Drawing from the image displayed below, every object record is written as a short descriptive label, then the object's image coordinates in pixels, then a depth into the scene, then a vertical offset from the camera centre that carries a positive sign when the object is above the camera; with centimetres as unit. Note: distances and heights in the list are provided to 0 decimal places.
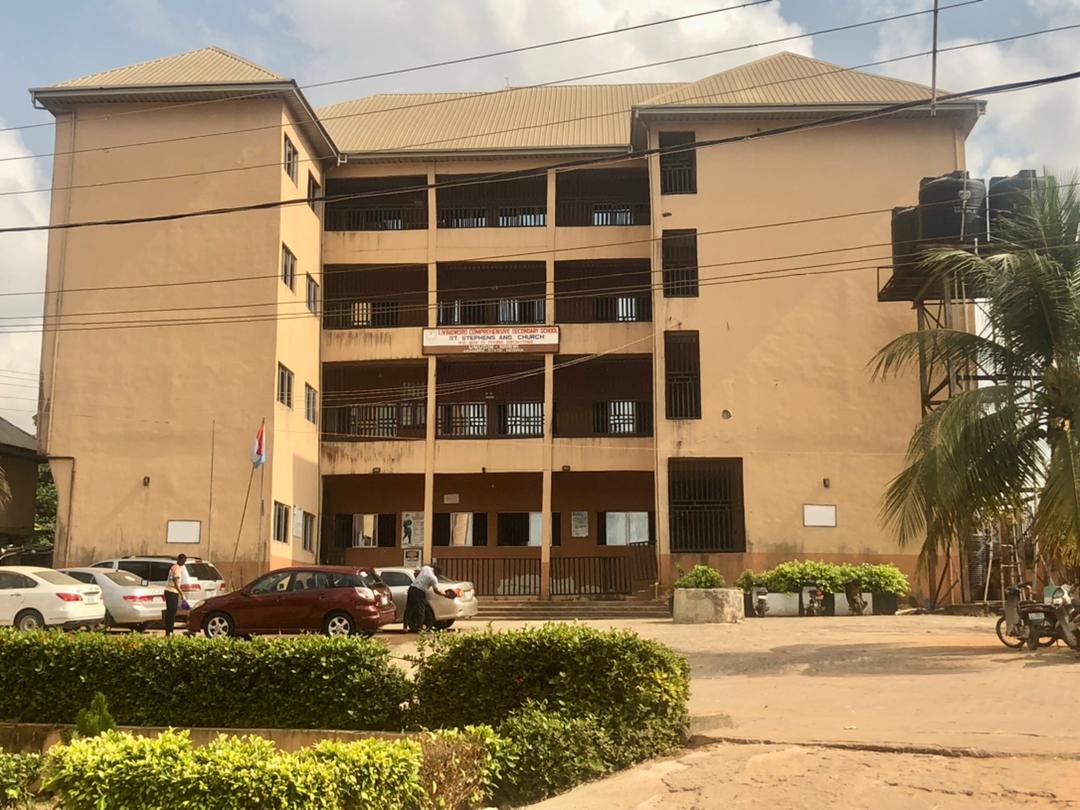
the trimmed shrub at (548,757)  868 -154
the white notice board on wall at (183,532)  2800 +74
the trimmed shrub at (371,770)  722 -138
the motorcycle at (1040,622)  1504 -87
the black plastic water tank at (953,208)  2273 +727
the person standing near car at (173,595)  2058 -62
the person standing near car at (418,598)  2034 -67
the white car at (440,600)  2186 -78
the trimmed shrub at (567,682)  945 -106
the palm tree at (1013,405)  1569 +220
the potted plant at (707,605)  2247 -89
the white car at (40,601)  2012 -71
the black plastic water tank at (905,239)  2470 +722
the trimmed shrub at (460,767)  805 -153
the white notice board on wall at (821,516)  3003 +119
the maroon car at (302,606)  1912 -77
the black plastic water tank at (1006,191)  2052 +715
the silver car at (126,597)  2188 -71
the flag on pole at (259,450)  2734 +271
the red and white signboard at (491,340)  3234 +638
